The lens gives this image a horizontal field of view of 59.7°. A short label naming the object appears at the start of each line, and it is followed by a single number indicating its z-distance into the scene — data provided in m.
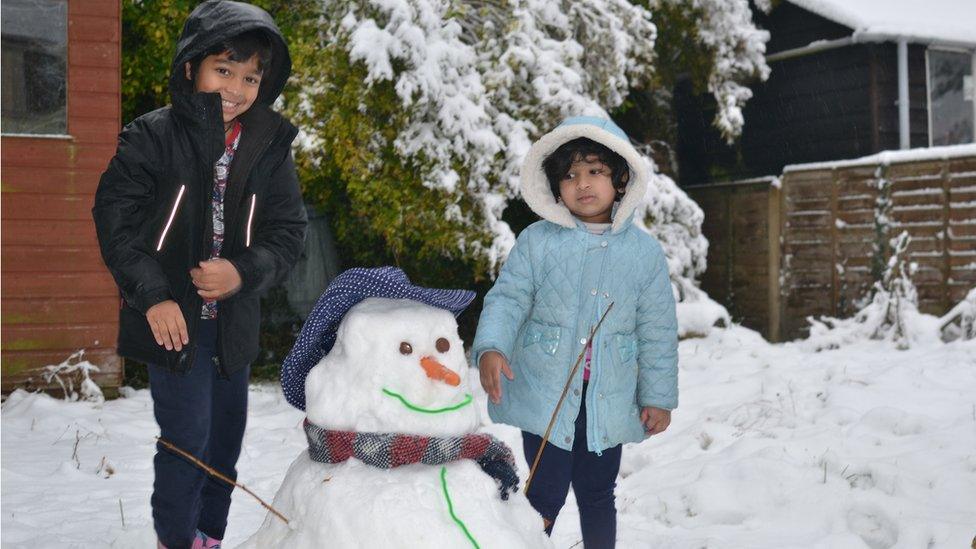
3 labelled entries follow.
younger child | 2.54
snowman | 1.69
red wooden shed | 5.77
